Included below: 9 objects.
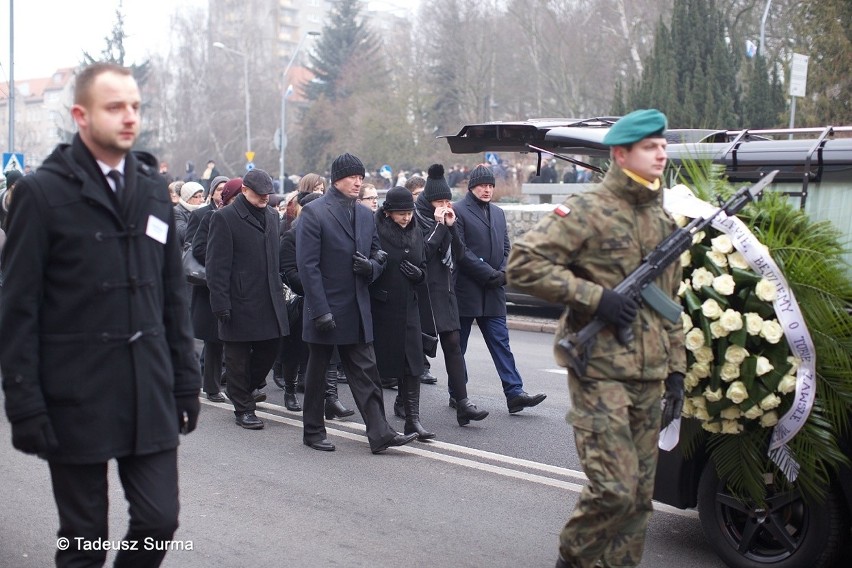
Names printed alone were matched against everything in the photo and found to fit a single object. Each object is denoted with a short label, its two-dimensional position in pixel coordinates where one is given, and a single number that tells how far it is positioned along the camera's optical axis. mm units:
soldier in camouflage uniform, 4285
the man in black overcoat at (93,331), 3555
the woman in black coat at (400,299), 7855
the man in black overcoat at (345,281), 7406
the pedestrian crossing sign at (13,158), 24969
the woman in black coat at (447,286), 8414
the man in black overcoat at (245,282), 8320
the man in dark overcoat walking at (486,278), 8758
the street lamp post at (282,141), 43475
